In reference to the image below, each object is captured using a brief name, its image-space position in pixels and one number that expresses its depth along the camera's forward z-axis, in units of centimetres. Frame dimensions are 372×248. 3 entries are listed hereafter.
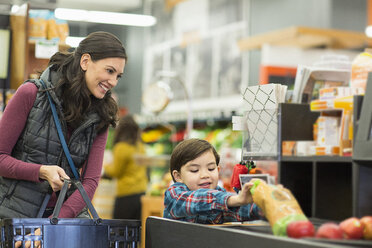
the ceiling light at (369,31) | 779
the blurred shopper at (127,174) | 676
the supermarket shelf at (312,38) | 759
